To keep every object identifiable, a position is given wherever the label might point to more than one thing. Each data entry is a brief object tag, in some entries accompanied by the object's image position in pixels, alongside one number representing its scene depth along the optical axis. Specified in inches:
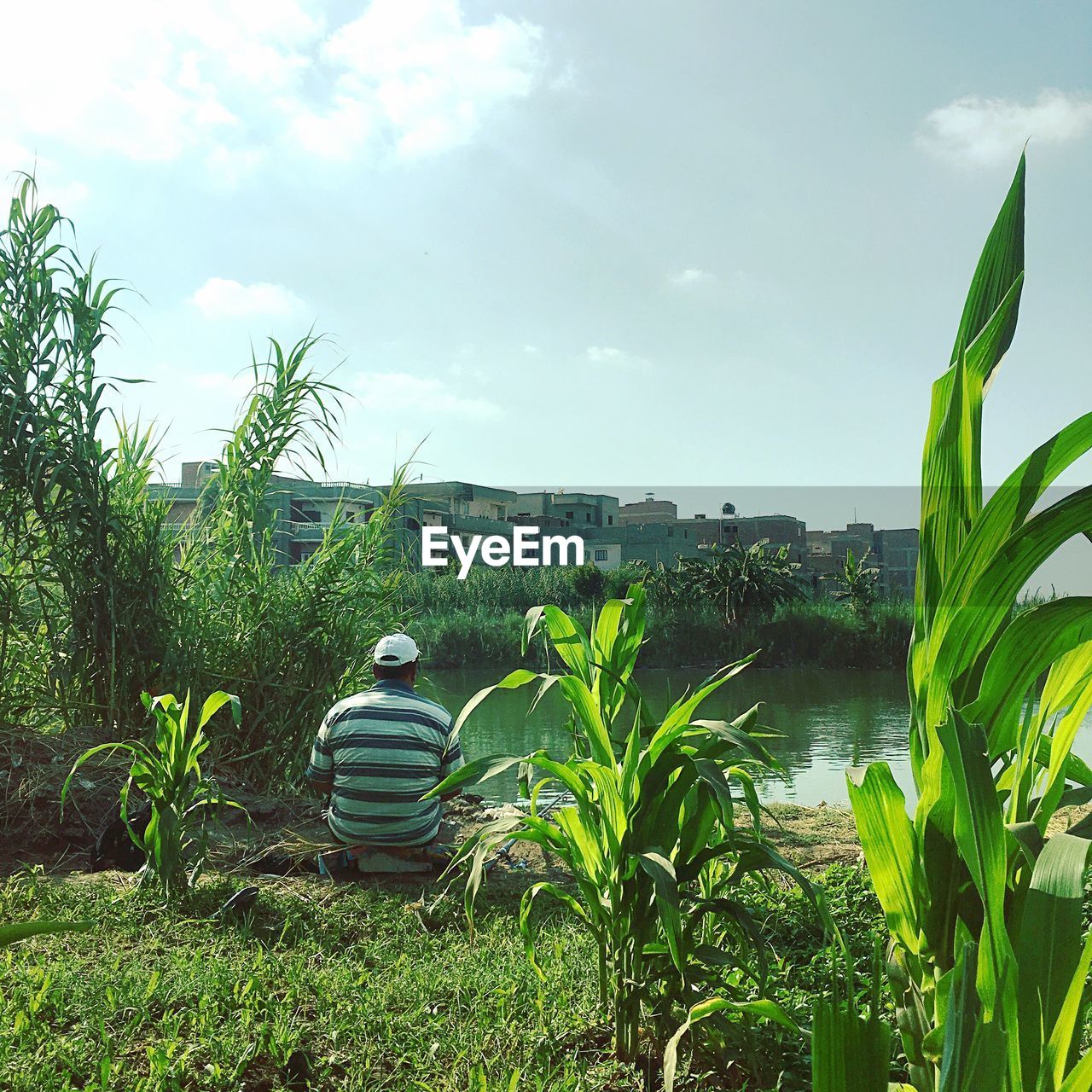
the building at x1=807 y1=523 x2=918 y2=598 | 1309.7
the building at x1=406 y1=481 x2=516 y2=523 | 1497.3
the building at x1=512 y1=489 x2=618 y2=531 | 1737.5
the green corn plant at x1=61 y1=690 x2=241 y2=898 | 112.1
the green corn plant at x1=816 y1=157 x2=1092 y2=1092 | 43.5
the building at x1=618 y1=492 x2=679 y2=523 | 1887.3
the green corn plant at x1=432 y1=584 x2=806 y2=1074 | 71.0
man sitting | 133.1
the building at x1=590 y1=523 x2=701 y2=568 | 1626.5
